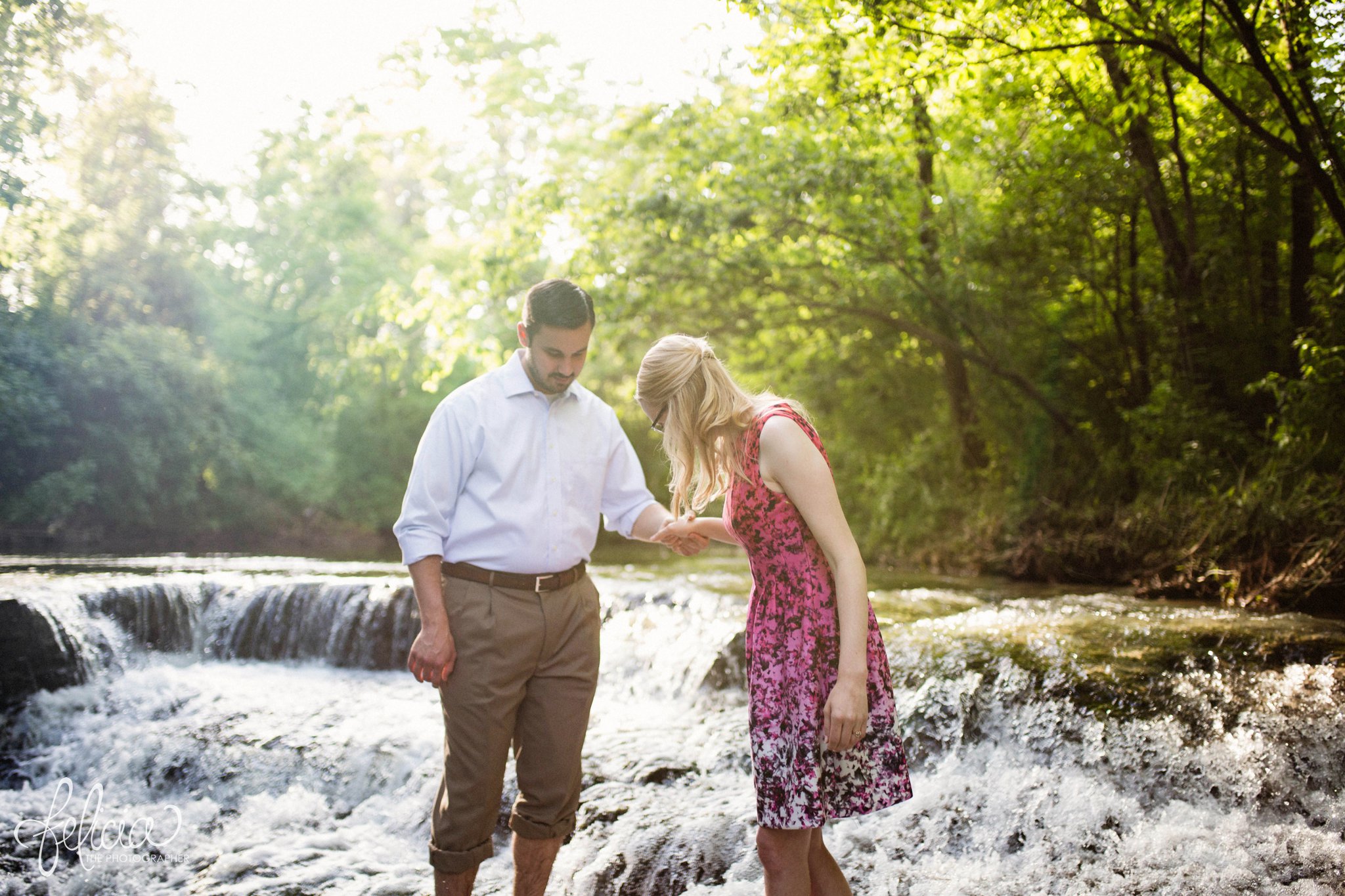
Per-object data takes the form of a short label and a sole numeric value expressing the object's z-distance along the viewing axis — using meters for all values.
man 2.69
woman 2.20
